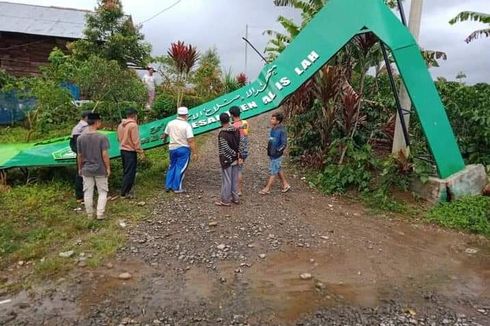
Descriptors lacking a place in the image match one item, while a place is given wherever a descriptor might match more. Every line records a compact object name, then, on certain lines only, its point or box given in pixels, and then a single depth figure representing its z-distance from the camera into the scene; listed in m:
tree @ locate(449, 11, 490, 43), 9.55
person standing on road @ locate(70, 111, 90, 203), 6.95
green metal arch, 7.03
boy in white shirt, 7.40
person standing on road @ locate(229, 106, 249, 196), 6.99
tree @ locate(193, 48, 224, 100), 19.55
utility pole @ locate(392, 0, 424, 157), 7.69
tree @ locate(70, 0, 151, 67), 16.30
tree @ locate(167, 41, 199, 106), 12.81
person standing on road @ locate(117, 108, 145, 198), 7.07
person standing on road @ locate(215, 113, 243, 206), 6.77
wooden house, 19.09
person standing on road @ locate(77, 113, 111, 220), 6.09
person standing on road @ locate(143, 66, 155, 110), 14.68
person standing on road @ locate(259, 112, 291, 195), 7.46
